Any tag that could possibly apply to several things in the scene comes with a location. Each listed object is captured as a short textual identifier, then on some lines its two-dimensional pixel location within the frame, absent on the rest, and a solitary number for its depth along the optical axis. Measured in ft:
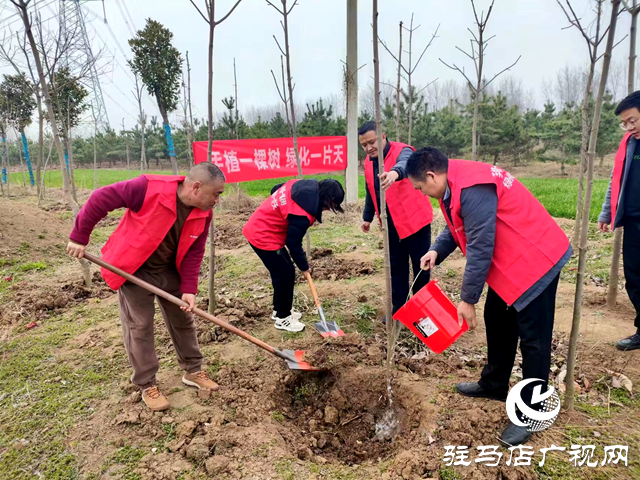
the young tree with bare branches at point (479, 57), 12.07
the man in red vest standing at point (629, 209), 9.17
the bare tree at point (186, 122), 25.29
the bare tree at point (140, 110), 33.34
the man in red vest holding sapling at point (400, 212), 10.18
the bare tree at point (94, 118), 40.01
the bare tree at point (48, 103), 11.13
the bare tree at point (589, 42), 6.98
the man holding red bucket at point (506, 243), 5.96
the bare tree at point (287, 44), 13.85
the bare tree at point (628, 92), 6.89
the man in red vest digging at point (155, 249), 7.07
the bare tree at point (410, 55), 20.44
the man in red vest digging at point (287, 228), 10.25
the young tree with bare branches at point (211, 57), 10.28
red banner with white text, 25.32
